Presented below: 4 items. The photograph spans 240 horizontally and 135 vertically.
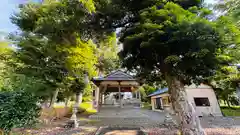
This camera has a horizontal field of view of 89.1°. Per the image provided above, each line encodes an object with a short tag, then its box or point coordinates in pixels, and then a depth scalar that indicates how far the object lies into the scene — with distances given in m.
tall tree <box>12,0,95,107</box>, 5.93
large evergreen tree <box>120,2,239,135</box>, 3.97
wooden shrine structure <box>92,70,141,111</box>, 12.76
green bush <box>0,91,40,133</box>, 4.71
